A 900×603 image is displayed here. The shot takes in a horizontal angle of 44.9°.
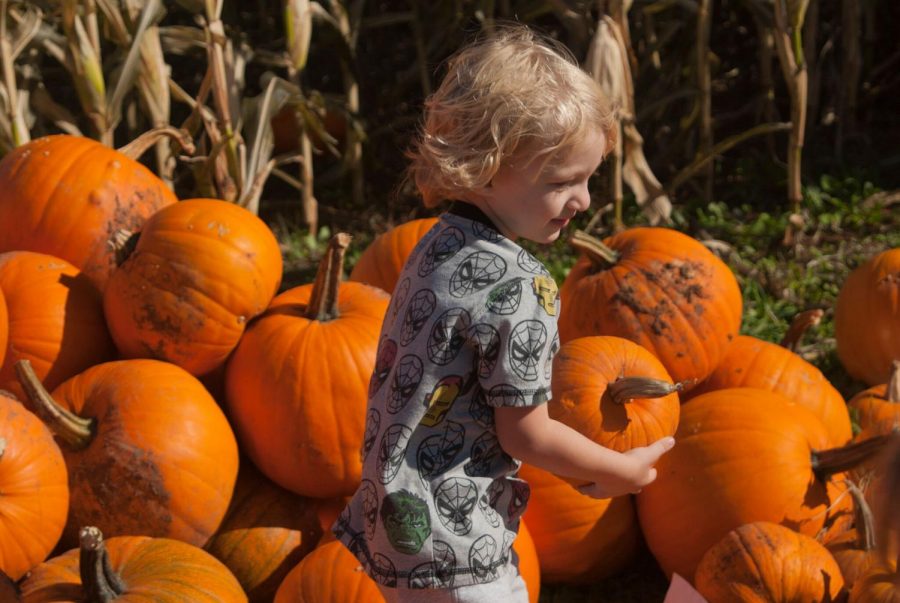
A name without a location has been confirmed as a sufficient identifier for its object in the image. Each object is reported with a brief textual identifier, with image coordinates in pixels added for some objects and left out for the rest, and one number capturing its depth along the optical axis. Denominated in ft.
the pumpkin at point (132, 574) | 8.07
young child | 6.34
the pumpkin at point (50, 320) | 10.53
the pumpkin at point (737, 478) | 9.88
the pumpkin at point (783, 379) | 11.51
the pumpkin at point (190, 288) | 10.23
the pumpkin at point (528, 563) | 9.52
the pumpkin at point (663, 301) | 11.32
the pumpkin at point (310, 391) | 9.93
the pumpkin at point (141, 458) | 9.56
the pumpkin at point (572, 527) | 10.25
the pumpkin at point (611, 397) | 9.73
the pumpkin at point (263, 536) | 9.91
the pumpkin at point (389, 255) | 12.62
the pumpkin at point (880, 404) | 11.39
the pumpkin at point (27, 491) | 8.93
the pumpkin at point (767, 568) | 8.86
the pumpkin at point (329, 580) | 8.80
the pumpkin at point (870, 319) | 13.42
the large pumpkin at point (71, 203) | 11.52
